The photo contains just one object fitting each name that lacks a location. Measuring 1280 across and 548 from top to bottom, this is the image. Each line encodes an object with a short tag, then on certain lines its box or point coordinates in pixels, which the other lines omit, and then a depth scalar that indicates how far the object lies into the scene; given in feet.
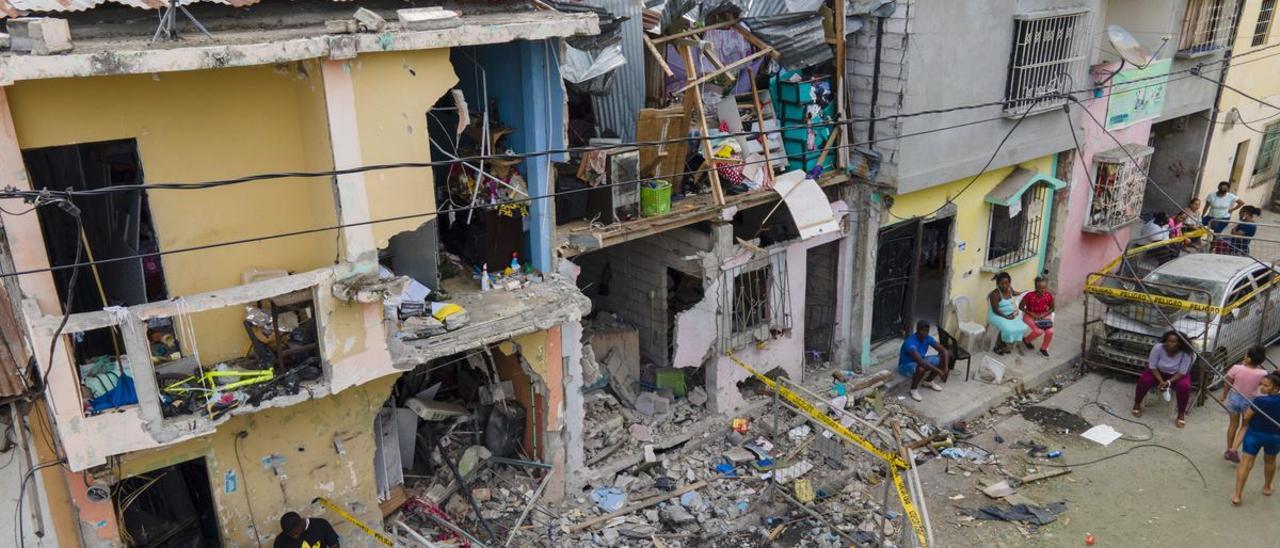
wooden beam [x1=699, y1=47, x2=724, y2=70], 37.58
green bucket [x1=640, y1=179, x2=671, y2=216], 37.22
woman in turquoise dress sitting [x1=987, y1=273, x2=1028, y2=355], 49.24
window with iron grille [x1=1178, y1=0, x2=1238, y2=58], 55.21
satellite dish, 44.86
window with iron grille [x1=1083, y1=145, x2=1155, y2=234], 54.13
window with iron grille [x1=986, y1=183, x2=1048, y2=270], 52.01
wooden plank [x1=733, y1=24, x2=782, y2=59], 38.96
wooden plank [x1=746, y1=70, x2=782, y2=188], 40.32
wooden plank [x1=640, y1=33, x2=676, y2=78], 36.29
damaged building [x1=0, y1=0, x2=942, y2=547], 25.17
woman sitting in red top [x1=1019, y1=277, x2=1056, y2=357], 49.73
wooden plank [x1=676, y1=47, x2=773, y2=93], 36.70
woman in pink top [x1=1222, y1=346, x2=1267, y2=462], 38.01
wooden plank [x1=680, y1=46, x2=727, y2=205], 36.88
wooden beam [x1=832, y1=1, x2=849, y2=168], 41.42
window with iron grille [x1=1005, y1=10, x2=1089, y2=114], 45.85
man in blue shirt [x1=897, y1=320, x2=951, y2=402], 45.21
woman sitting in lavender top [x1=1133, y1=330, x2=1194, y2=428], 42.27
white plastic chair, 49.80
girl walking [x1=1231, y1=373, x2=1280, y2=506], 34.60
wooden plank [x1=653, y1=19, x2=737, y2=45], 37.01
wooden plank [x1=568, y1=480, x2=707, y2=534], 35.22
